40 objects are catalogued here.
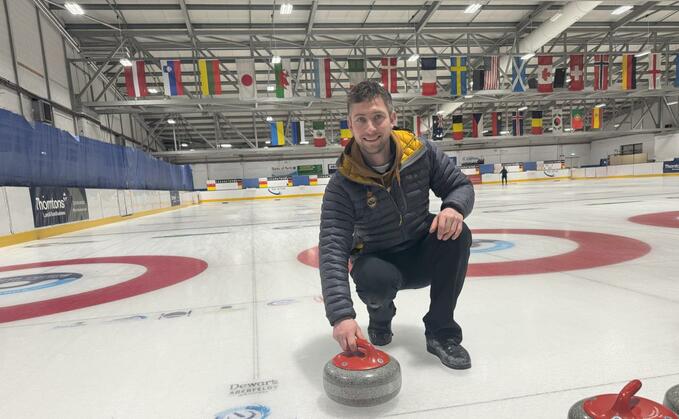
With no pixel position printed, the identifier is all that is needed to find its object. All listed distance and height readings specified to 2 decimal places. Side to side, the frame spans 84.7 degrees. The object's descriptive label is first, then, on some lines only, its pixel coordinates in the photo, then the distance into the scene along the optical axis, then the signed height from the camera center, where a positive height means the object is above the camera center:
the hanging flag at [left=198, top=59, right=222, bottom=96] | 11.59 +3.46
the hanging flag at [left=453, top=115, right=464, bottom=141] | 18.49 +2.08
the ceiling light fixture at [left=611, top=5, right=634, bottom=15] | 12.88 +5.23
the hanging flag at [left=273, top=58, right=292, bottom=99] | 12.30 +3.42
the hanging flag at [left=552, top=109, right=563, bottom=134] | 18.45 +2.10
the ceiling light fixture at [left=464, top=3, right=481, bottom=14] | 11.50 +5.02
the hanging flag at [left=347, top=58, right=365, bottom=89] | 12.83 +3.71
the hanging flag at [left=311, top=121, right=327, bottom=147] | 17.75 +2.11
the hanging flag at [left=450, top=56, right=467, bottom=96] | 13.58 +3.41
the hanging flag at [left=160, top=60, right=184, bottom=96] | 11.22 +3.37
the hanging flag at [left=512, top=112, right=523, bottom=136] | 19.91 +2.23
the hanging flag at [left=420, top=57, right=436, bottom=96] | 12.96 +3.35
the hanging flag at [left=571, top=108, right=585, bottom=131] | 18.39 +2.16
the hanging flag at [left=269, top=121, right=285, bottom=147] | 17.31 +2.19
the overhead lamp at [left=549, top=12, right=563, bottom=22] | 12.70 +5.04
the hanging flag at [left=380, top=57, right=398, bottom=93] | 12.78 +3.56
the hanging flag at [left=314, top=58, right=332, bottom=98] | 12.55 +3.46
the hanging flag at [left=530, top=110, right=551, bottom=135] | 18.03 +2.05
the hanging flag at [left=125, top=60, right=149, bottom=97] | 11.09 +3.32
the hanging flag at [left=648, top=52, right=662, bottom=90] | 13.56 +3.34
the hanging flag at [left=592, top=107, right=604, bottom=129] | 19.40 +2.14
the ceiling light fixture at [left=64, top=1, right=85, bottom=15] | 8.68 +4.42
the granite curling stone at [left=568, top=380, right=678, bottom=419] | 0.71 -0.49
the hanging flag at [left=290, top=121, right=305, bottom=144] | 17.41 +2.28
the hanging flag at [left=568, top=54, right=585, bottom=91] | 13.65 +3.41
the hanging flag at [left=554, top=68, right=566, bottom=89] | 13.82 +3.19
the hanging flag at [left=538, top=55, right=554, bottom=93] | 13.33 +3.23
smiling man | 1.32 -0.19
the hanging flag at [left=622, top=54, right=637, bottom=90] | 13.60 +3.28
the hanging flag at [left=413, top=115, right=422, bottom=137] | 19.05 +2.46
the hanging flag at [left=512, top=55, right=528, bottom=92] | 14.04 +3.37
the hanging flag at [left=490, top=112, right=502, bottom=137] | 19.97 +2.31
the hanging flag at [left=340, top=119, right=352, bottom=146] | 16.85 +2.11
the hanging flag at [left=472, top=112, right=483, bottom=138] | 18.80 +2.24
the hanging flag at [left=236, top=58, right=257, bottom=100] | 12.04 +3.40
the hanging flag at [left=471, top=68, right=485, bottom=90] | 14.48 +3.46
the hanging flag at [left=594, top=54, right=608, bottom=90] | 13.86 +3.35
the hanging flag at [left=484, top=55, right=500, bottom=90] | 14.13 +3.52
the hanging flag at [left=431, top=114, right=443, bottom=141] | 18.82 +2.20
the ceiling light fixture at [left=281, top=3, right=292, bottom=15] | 10.36 +4.82
